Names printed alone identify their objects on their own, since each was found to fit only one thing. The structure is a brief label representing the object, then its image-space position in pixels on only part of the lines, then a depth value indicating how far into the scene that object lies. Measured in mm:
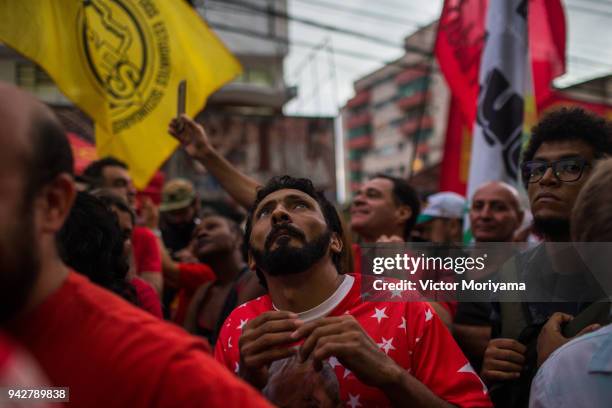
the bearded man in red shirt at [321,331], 1925
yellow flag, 4285
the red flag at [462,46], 5676
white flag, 4934
